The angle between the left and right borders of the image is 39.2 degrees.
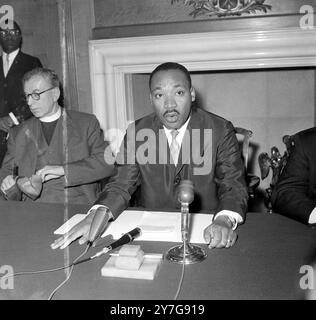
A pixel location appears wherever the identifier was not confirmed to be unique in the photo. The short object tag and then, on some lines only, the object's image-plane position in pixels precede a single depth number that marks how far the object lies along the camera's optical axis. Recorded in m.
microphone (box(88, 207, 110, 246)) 1.68
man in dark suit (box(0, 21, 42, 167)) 4.21
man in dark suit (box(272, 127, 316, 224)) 2.06
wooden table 1.29
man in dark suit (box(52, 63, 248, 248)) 2.07
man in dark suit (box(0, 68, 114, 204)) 2.79
